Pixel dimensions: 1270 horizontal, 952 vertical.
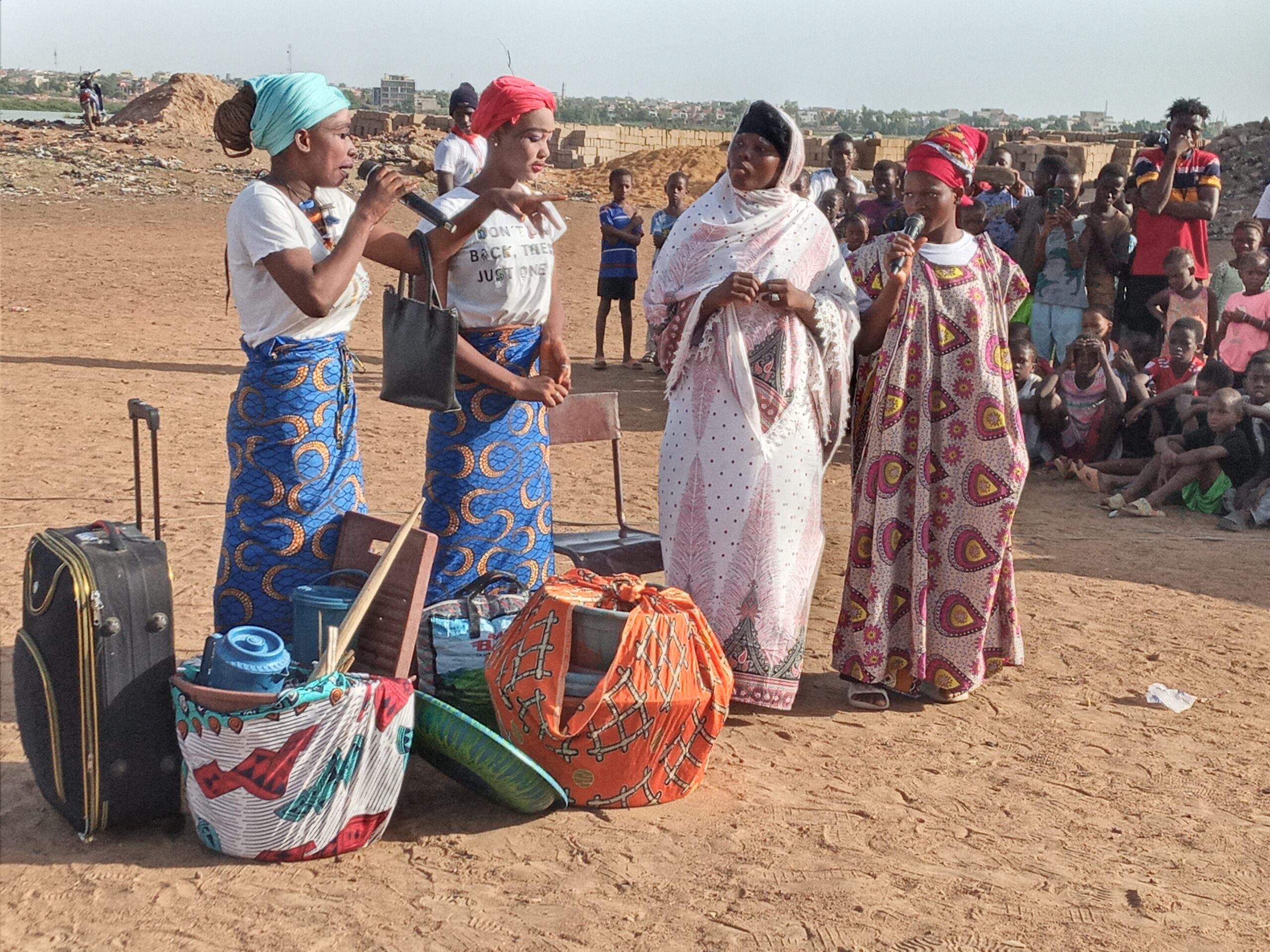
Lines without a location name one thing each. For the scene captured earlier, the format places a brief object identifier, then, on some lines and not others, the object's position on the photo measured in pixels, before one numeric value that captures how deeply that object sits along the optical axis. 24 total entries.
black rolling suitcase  3.45
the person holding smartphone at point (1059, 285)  9.62
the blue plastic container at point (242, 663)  3.42
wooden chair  5.19
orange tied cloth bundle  3.76
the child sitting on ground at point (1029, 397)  8.73
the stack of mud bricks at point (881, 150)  29.23
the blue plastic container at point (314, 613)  3.72
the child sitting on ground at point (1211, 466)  7.77
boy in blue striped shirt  11.77
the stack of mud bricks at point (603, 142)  32.09
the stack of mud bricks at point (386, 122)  33.69
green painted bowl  3.63
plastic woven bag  4.10
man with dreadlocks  9.68
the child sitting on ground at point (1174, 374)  8.34
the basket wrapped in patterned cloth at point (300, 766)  3.36
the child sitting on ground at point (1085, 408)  8.55
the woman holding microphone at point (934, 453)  4.72
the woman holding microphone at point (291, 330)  3.58
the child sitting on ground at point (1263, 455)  7.50
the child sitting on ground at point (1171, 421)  8.14
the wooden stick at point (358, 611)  3.46
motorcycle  30.05
